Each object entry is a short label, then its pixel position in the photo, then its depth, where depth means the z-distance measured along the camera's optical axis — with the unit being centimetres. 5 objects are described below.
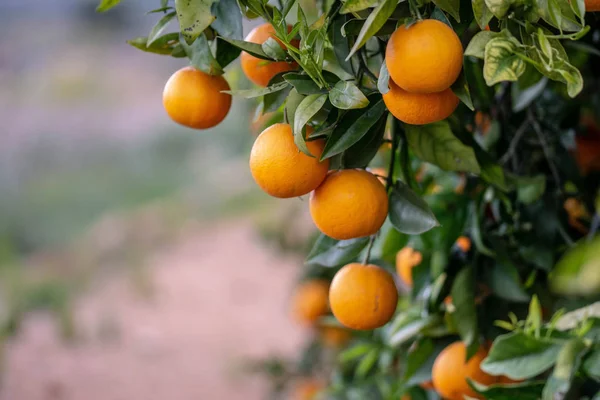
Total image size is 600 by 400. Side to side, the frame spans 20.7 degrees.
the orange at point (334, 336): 312
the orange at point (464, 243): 176
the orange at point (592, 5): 139
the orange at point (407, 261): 179
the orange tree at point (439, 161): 137
